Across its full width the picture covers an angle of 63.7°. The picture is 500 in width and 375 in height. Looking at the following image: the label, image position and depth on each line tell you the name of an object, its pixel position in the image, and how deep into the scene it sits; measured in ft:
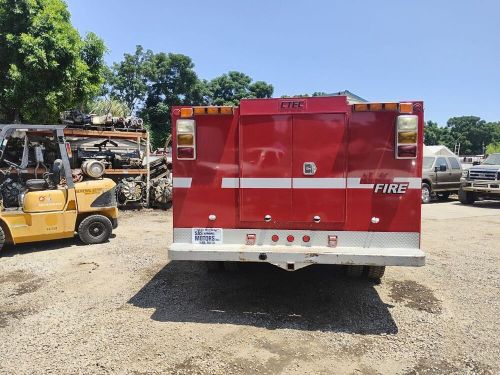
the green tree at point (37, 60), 38.29
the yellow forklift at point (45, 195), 24.49
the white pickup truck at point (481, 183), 51.88
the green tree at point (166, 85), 126.52
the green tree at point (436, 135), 272.72
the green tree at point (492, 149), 207.04
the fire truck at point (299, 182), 14.65
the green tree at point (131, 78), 127.13
